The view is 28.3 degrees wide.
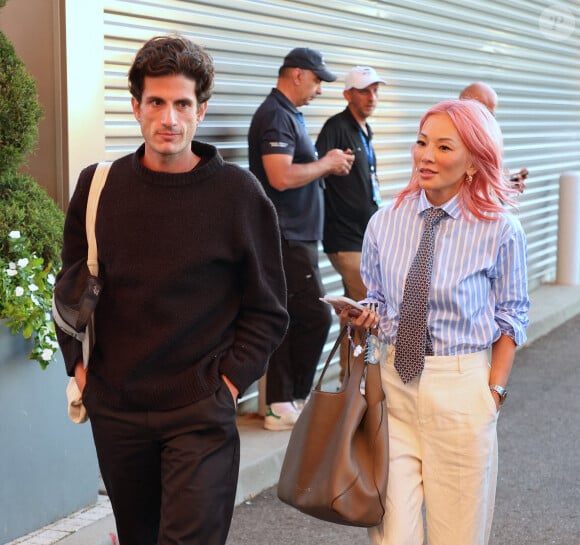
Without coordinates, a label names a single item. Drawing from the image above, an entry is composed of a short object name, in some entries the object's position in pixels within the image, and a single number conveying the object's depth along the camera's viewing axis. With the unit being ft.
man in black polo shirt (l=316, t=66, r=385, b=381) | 25.32
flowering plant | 16.30
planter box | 16.30
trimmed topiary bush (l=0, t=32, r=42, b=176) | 16.58
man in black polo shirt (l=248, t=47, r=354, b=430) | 22.38
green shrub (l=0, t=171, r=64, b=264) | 16.99
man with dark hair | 11.27
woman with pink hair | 12.23
